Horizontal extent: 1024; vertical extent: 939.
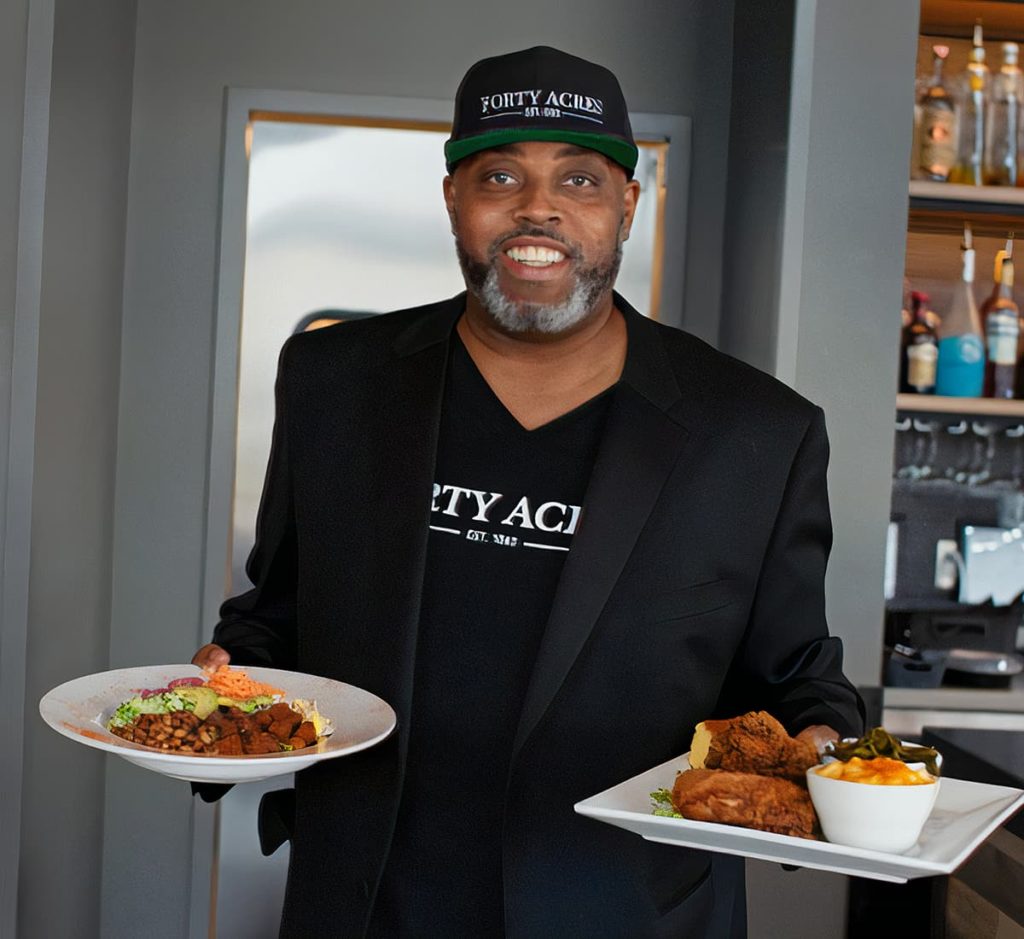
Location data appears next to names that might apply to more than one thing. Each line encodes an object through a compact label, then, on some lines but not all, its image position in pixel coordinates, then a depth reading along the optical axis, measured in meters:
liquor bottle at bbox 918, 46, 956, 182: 2.77
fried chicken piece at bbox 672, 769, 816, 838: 1.21
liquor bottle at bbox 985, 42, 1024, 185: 2.83
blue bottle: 2.80
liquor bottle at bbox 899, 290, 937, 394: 2.79
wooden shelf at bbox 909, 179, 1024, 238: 2.71
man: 1.56
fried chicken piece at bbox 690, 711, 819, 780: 1.31
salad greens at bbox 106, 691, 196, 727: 1.43
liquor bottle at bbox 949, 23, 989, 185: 2.82
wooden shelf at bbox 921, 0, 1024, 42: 2.80
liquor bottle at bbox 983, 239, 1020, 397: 2.81
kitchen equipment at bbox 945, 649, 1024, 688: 2.74
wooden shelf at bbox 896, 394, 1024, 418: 2.71
